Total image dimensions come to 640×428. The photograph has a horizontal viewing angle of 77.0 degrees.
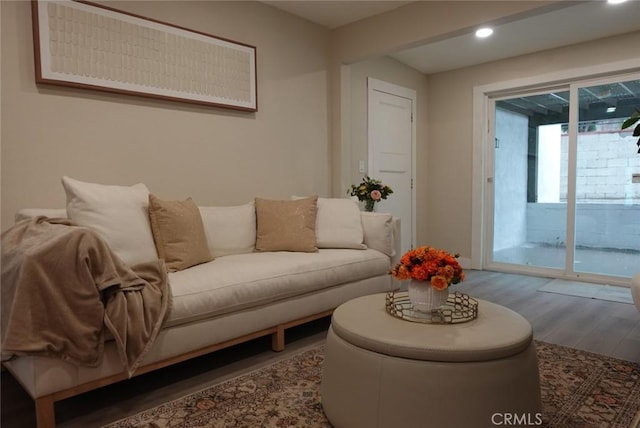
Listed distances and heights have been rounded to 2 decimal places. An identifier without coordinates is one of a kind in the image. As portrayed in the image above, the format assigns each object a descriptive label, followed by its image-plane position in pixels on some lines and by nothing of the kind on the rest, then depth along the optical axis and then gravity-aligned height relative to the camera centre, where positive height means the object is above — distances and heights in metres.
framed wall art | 2.27 +0.87
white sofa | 1.68 -0.52
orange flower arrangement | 1.58 -0.33
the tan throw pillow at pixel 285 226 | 2.87 -0.27
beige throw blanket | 1.47 -0.42
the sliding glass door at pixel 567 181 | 3.91 +0.03
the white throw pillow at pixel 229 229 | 2.69 -0.27
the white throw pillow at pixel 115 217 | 2.02 -0.13
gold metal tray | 1.61 -0.53
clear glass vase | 3.66 -0.16
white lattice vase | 1.62 -0.44
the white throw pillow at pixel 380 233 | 3.14 -0.36
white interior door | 4.34 +0.46
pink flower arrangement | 3.63 -0.04
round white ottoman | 1.29 -0.63
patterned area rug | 1.63 -0.94
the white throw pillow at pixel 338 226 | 3.05 -0.30
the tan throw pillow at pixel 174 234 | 2.23 -0.25
